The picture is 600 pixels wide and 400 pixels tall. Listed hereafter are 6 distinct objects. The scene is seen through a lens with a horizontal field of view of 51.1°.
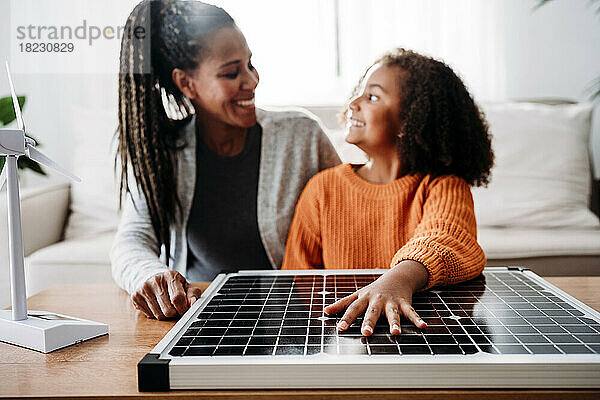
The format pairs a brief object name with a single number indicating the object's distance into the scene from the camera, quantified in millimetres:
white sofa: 1649
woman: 1343
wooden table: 525
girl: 1199
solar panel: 532
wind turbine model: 684
